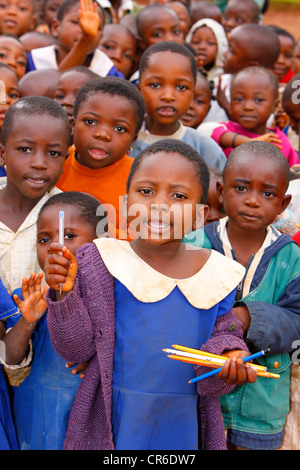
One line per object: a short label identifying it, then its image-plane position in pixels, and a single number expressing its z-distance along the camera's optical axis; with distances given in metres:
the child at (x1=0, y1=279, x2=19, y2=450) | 1.94
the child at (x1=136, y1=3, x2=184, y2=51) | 4.52
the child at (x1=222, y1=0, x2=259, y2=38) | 6.02
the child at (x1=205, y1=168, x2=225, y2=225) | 2.83
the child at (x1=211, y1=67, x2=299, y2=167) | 3.74
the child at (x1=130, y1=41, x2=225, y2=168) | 3.10
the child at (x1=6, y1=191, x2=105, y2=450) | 1.91
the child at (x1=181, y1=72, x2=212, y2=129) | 4.04
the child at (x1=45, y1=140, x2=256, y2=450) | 1.73
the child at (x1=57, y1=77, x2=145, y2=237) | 2.61
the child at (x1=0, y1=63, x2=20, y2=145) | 3.32
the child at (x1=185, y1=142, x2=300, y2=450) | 2.04
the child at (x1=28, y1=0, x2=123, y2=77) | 3.78
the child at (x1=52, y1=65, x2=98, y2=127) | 3.34
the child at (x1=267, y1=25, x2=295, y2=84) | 5.70
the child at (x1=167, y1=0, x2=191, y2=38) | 5.49
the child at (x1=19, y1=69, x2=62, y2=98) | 3.57
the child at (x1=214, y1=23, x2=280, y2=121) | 4.73
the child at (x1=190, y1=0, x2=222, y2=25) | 6.28
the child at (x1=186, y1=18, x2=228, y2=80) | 5.29
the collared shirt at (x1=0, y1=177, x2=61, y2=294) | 2.20
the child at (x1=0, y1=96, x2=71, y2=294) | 2.21
